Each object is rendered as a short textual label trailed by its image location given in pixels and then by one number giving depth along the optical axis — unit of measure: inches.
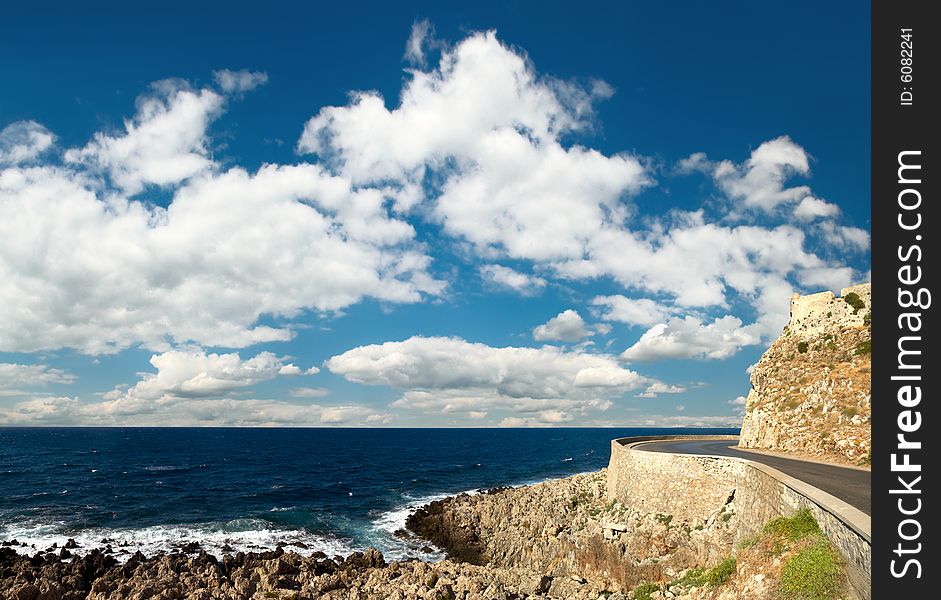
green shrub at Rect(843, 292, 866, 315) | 1519.4
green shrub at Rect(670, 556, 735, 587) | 767.7
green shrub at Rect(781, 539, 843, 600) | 502.0
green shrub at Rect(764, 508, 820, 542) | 620.1
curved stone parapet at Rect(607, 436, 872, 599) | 496.8
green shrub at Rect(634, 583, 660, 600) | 892.0
